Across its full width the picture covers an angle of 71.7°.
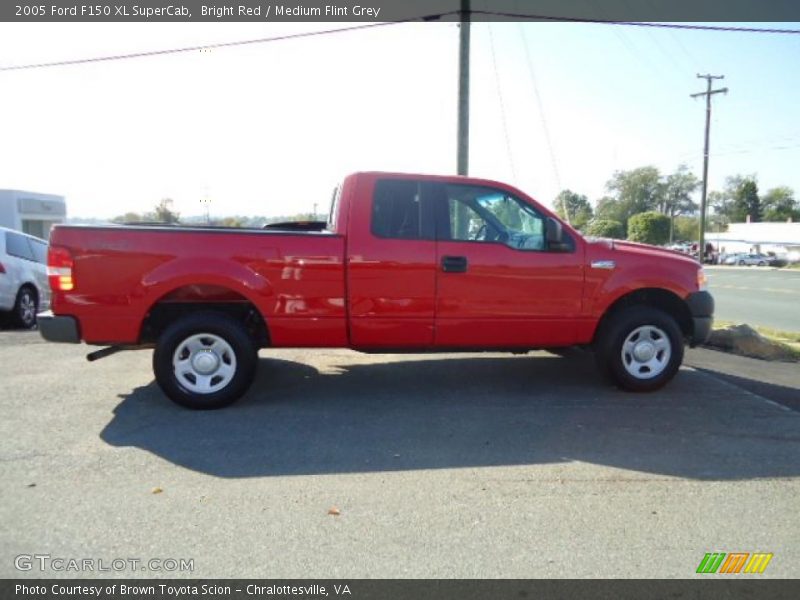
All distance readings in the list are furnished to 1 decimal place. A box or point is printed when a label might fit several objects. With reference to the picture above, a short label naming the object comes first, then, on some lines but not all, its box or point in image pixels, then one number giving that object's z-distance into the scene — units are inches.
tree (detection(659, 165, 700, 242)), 3622.0
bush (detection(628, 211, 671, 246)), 1881.2
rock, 310.2
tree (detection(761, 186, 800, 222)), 4173.2
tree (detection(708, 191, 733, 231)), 4342.0
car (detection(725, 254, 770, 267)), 2336.4
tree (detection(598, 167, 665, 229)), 3427.7
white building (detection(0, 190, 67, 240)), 1631.4
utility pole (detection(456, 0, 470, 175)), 430.6
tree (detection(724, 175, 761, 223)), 4188.0
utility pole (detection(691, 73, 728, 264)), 1557.6
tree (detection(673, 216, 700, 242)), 3376.0
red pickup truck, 185.9
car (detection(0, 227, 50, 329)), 359.3
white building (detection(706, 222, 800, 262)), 2632.1
